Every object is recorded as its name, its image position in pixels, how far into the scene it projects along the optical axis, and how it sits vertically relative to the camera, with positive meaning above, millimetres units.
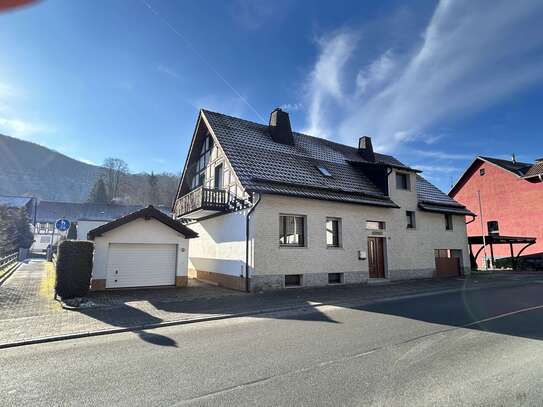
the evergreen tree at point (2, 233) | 21181 +1983
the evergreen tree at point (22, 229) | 36844 +4119
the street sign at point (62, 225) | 18434 +2222
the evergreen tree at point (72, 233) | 31812 +2979
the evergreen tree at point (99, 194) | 68688 +14775
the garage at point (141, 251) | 12984 +523
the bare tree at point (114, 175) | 72375 +19575
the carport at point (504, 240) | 22750 +1680
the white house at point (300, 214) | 13469 +2446
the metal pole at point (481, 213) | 30352 +4727
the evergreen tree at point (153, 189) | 61119 +14258
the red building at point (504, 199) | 26781 +5734
